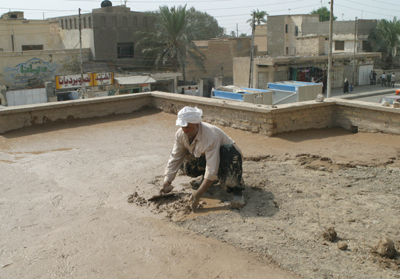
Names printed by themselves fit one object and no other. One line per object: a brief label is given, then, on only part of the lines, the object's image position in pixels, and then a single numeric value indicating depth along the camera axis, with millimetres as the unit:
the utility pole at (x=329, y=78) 23734
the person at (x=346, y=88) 30194
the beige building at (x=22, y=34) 32375
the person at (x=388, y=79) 33600
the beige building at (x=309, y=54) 30594
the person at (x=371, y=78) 35469
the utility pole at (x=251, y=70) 27673
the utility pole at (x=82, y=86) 25102
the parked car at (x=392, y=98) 14205
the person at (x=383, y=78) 34531
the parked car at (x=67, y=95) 25391
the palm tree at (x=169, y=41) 33812
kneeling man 4285
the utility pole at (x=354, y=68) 33256
